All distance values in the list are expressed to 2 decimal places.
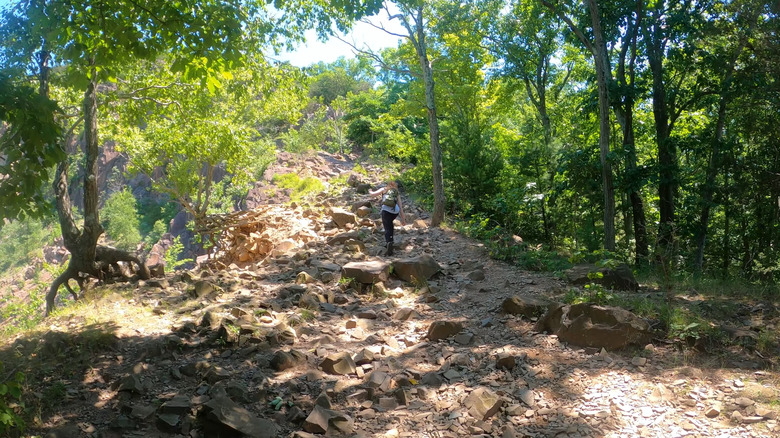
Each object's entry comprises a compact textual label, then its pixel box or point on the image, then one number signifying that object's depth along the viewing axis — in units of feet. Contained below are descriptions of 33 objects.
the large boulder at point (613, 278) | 24.35
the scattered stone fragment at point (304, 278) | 26.50
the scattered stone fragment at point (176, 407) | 13.19
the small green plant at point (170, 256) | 59.43
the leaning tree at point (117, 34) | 15.30
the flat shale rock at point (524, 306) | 20.49
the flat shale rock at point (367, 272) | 26.37
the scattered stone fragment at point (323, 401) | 14.05
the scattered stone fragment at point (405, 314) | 22.11
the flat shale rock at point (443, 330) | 19.02
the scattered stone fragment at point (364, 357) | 17.16
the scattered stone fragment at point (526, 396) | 13.98
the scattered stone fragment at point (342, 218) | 39.93
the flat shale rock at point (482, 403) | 13.53
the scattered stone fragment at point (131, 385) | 14.12
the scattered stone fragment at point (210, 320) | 19.03
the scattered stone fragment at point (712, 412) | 12.69
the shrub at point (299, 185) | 54.42
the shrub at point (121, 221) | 135.64
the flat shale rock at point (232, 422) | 12.33
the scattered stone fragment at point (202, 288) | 23.61
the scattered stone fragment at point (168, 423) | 12.66
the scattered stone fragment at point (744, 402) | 12.86
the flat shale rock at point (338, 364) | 16.53
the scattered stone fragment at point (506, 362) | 15.98
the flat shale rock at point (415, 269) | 27.53
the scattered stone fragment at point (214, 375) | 15.22
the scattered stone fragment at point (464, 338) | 18.60
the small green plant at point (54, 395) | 13.33
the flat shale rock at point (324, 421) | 12.88
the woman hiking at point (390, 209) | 31.99
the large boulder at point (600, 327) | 16.83
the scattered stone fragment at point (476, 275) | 27.48
